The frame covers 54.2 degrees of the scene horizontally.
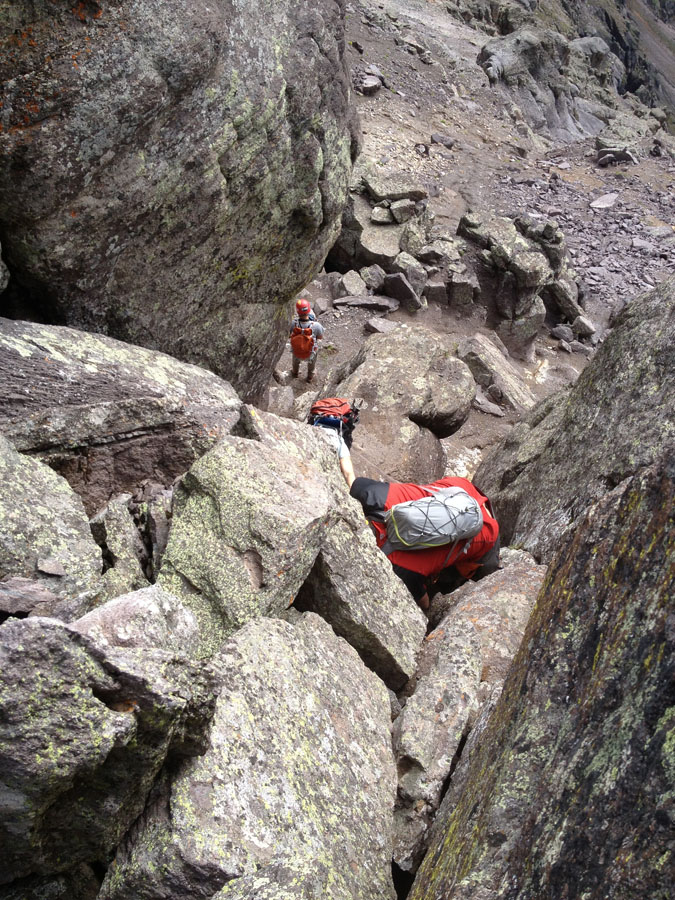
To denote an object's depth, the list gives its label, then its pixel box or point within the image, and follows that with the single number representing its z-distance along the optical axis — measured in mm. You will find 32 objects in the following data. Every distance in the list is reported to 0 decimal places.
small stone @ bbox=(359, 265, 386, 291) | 23953
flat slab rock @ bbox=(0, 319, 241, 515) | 7273
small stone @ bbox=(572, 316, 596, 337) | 26166
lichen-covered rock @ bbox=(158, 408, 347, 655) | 6500
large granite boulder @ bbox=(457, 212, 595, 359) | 24781
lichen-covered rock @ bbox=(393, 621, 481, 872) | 6027
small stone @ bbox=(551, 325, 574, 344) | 26188
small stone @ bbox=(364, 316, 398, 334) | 21875
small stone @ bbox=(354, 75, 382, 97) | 36469
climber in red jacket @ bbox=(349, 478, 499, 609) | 9125
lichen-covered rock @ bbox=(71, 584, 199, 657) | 4938
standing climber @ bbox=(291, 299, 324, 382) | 17453
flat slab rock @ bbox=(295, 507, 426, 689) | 7609
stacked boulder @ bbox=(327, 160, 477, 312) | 23766
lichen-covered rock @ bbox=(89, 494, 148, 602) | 6426
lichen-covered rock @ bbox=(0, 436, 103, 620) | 5754
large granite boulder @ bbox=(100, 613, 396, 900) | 4535
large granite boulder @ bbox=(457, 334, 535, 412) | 19888
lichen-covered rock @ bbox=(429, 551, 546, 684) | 7910
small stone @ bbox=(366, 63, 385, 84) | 38009
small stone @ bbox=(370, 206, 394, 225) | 25188
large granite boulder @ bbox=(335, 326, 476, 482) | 14516
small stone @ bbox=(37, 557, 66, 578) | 5809
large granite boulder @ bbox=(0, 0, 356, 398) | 7547
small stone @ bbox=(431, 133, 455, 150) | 35969
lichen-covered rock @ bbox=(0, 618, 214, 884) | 4082
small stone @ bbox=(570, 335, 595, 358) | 25734
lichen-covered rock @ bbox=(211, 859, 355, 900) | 4176
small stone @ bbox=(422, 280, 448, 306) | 24312
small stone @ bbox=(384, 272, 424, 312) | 23359
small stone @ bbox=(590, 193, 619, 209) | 34741
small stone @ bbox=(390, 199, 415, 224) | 25297
